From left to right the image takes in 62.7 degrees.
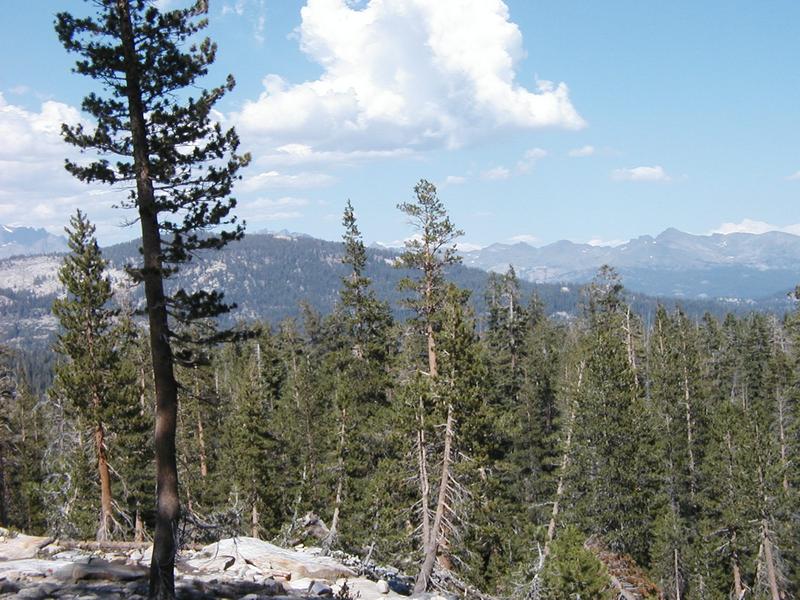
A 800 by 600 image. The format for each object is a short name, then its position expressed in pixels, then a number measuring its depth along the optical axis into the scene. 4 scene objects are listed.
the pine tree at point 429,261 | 26.58
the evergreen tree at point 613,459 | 29.25
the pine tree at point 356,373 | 30.66
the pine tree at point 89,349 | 24.97
